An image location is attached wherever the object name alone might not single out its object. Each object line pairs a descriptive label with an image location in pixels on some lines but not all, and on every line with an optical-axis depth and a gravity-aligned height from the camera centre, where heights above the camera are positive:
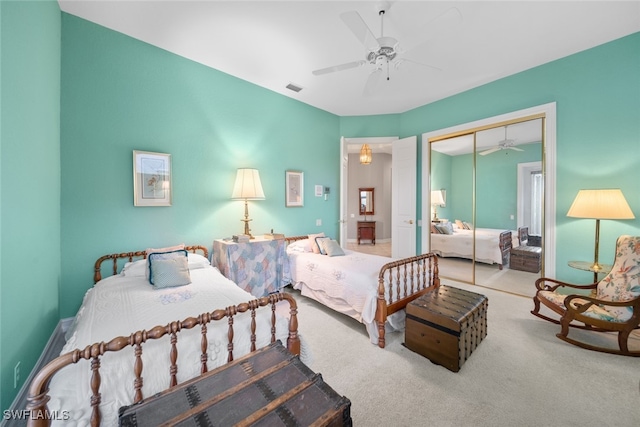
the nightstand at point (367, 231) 8.29 -0.76
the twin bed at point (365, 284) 2.48 -0.90
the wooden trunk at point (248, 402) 0.95 -0.82
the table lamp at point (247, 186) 3.44 +0.32
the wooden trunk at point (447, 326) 2.04 -1.06
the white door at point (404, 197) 4.75 +0.24
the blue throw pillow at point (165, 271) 2.26 -0.59
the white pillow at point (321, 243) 3.72 -0.54
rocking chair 2.22 -0.94
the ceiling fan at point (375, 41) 1.92 +1.49
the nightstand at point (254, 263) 3.17 -0.75
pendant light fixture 5.75 +1.30
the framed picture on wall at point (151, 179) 2.83 +0.36
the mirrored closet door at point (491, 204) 3.56 +0.08
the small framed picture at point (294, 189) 4.30 +0.36
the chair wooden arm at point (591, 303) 2.17 -0.87
